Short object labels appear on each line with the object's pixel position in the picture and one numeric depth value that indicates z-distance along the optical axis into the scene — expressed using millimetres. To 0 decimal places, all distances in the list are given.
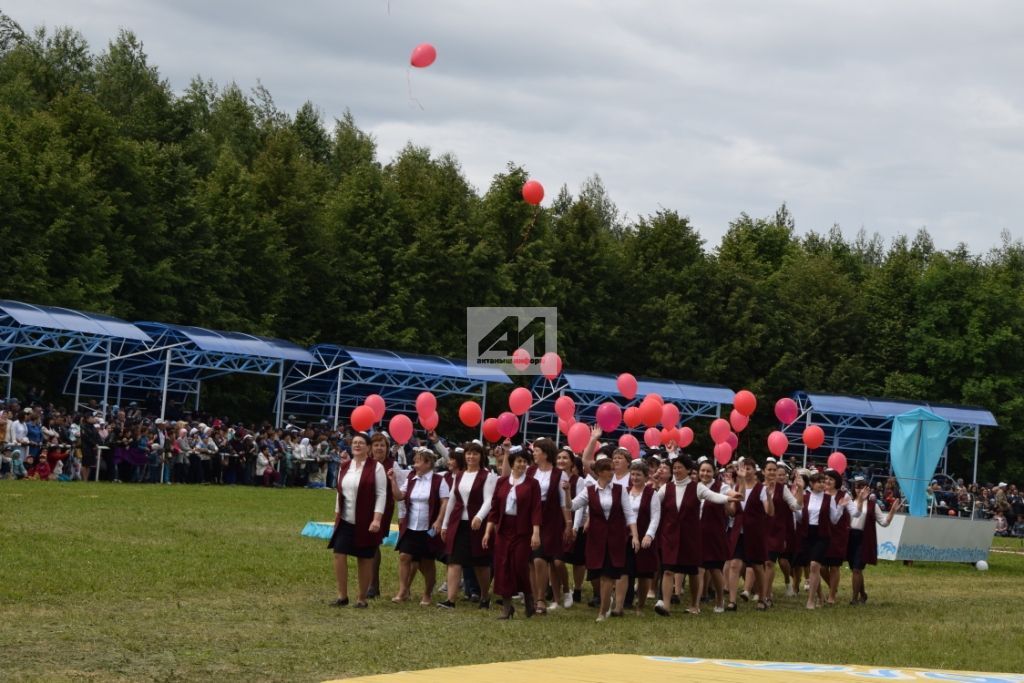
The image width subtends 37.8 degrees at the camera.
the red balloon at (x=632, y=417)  23828
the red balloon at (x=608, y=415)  23266
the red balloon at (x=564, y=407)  24422
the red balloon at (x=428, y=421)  22797
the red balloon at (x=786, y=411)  27766
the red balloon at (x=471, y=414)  24712
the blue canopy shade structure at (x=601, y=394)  47500
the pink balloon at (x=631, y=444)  21473
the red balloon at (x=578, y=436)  20828
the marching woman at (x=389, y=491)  15570
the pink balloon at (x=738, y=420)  26656
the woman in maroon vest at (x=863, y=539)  18953
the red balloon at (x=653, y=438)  25814
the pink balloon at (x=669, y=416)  24781
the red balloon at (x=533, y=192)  25266
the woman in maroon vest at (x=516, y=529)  15195
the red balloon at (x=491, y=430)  23125
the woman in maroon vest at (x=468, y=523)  15953
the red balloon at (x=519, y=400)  24047
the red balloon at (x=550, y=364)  28542
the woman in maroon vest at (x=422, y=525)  16078
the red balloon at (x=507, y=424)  22817
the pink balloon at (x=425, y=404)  22672
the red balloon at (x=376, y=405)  25078
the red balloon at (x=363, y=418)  23750
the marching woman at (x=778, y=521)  18188
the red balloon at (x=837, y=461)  26703
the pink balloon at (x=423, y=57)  20969
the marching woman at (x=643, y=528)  16000
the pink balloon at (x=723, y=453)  24375
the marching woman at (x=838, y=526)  18609
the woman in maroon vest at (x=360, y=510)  15273
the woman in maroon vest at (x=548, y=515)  15516
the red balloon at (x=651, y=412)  23000
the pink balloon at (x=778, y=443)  24750
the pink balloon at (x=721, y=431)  24625
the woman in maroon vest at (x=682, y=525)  16469
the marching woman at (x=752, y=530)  17719
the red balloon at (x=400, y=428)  22109
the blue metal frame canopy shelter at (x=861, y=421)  51500
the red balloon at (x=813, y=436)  26500
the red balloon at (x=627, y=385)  26172
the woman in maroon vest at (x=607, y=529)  15711
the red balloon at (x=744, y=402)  25656
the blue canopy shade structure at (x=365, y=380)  43031
